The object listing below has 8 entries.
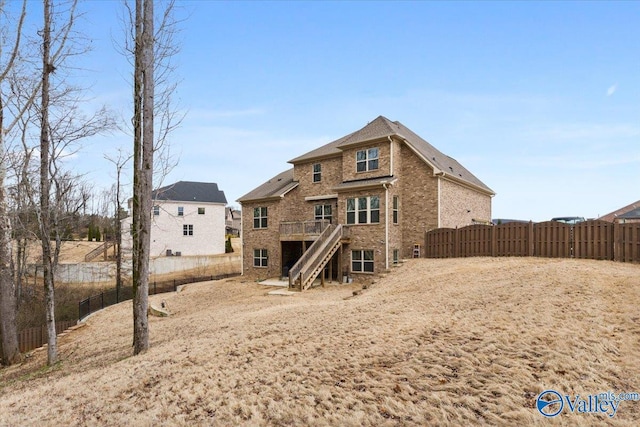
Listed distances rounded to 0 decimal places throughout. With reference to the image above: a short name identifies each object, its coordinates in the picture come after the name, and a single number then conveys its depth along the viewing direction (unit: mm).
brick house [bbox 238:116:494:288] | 18078
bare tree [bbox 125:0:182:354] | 7906
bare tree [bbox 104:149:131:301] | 23266
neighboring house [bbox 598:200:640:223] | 41553
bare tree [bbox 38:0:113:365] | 9242
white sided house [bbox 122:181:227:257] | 36844
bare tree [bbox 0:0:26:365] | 9914
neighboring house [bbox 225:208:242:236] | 62875
